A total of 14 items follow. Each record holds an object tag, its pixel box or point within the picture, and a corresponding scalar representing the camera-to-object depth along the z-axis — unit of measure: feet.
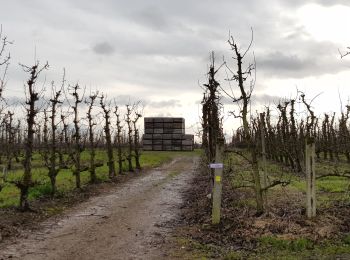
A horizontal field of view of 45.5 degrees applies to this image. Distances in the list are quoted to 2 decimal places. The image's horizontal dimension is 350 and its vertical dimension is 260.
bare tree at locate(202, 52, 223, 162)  43.32
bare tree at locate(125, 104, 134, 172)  107.86
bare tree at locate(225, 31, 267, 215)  33.83
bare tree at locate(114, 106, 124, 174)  96.42
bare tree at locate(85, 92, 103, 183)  70.18
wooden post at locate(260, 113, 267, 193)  37.04
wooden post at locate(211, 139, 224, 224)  33.60
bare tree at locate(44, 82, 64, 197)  53.21
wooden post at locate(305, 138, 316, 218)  31.81
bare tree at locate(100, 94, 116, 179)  83.05
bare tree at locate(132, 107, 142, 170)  107.88
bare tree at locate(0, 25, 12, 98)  36.64
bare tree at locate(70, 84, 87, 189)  62.18
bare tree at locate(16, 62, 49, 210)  42.45
